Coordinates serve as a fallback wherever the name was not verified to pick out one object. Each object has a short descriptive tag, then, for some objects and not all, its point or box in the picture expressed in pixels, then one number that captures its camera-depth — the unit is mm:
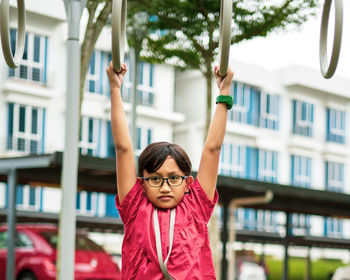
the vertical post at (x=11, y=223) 11273
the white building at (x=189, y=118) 28656
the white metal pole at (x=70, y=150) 8352
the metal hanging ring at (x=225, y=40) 3375
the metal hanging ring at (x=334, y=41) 3678
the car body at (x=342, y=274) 16641
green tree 12172
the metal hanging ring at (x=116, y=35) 3334
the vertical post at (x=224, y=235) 16062
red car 11977
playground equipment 3359
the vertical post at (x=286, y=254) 19172
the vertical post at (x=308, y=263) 21688
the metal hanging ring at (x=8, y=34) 4043
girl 3057
